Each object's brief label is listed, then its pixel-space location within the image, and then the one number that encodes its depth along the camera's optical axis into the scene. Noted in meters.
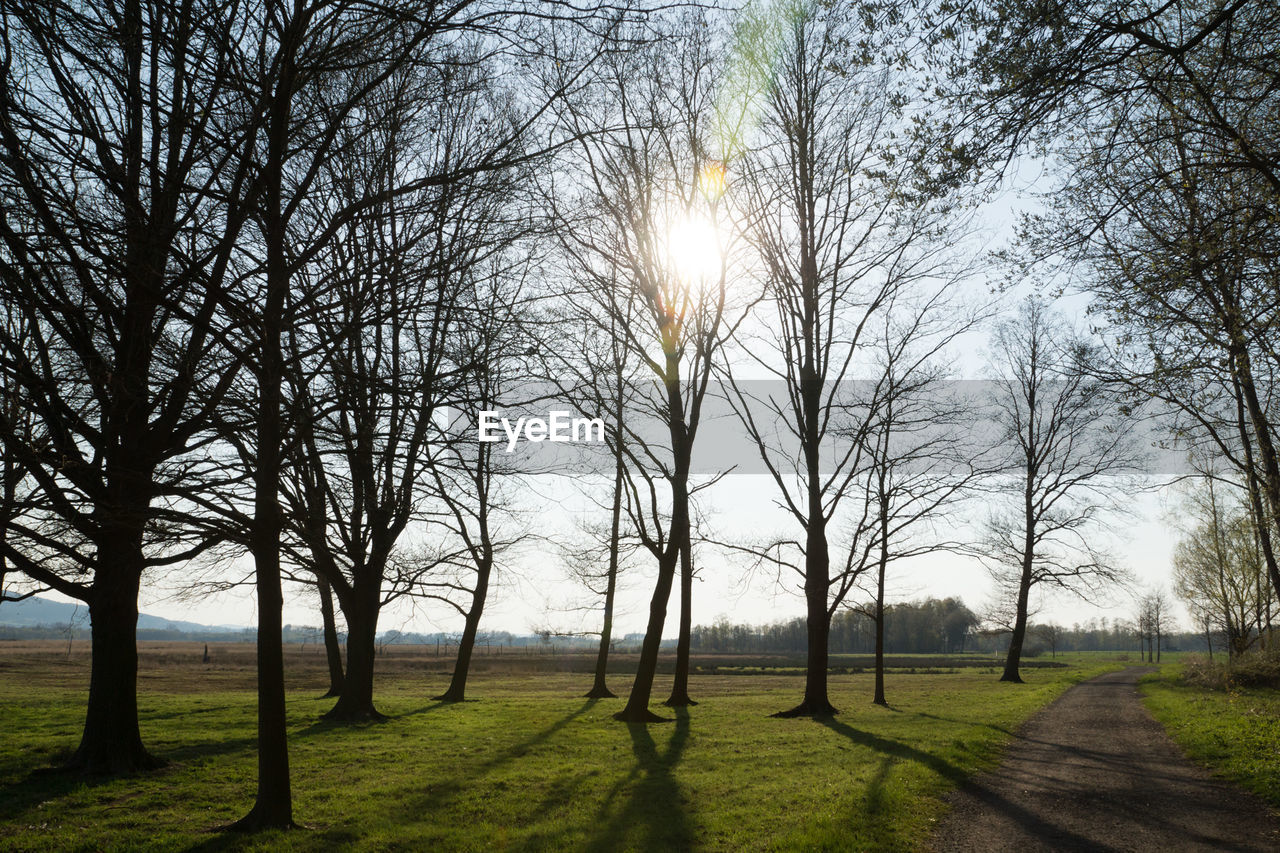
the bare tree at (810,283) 19.05
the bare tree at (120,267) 6.41
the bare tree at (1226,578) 33.22
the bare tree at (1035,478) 33.41
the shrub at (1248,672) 23.03
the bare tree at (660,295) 17.89
